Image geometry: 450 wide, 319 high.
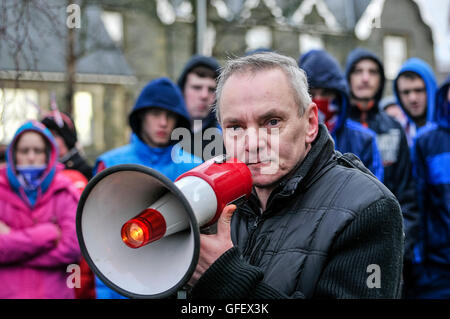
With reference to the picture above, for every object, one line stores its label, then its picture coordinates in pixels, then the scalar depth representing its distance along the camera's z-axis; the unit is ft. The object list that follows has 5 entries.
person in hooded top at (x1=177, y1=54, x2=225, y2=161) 13.43
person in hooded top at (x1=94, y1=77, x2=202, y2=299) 12.07
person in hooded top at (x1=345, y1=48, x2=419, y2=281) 11.85
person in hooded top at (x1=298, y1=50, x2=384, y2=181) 11.87
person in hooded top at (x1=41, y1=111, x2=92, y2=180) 16.12
